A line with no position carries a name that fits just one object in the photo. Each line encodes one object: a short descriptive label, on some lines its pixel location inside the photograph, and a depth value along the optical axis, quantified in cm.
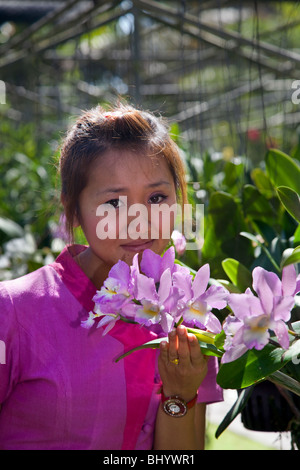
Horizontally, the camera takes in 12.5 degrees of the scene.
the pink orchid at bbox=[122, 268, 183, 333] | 159
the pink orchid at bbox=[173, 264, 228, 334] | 159
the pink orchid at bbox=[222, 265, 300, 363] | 153
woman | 180
